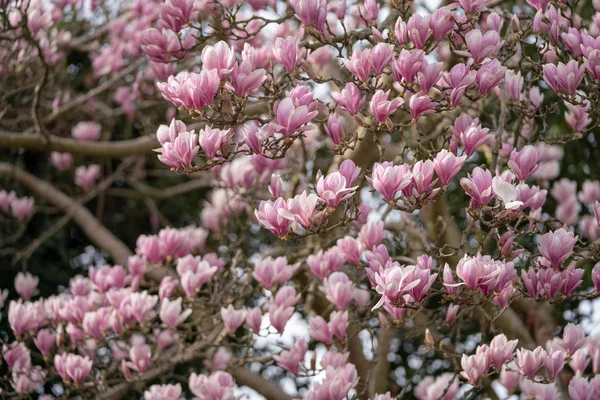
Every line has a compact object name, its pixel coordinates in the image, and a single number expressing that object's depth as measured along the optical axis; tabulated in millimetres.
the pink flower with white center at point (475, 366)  3869
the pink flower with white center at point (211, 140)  3672
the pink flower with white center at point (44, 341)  5721
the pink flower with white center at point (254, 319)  4969
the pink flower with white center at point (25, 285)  6469
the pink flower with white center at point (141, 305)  5277
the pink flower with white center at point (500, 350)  3881
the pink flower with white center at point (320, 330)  4789
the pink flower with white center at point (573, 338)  4168
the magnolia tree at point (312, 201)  3689
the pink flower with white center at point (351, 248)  4738
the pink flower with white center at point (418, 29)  3857
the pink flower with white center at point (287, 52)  4117
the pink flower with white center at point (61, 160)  9906
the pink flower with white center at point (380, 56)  3809
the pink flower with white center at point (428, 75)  3744
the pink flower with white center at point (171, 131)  3781
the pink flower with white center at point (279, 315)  4852
